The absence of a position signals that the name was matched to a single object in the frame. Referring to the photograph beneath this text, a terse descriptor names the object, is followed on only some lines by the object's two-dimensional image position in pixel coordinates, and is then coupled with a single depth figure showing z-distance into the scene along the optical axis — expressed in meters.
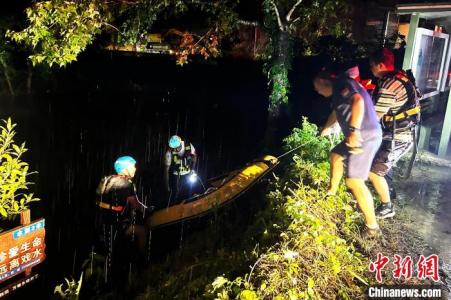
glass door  8.81
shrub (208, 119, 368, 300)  3.67
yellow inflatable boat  7.34
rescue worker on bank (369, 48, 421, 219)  5.21
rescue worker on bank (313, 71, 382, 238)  4.64
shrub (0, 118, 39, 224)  4.56
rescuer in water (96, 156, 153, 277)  6.15
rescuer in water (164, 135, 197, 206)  8.62
